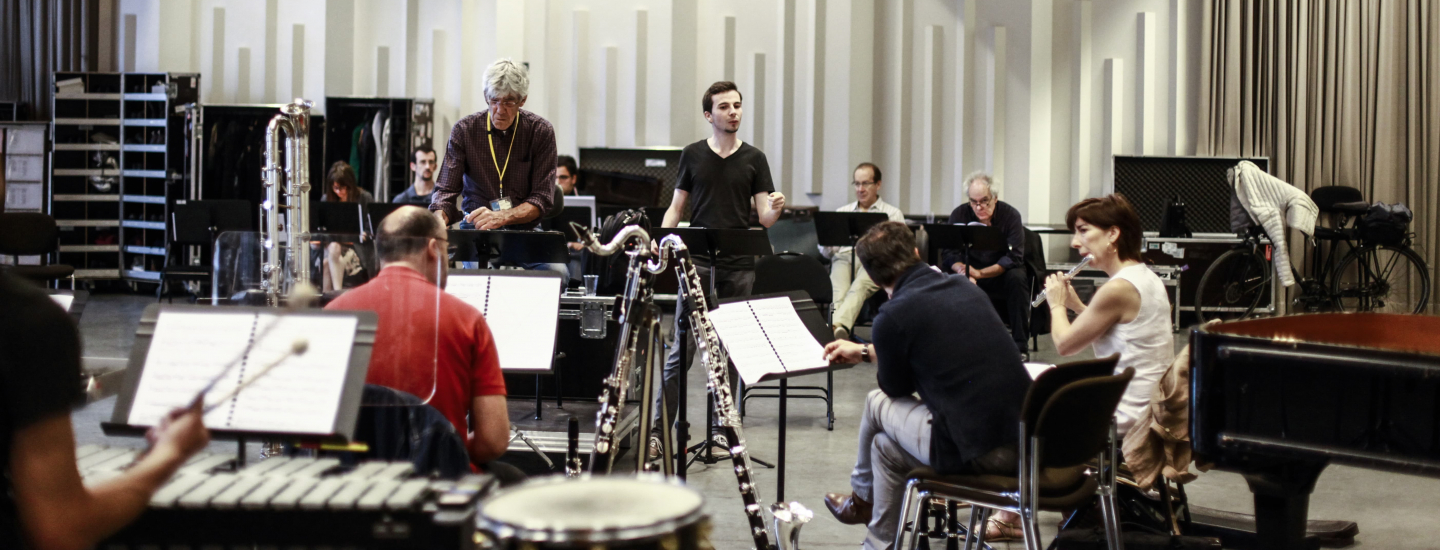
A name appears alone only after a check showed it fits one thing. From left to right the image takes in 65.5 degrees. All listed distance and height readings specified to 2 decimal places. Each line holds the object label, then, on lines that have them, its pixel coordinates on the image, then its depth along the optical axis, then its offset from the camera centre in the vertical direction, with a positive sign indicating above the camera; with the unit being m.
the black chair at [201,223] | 7.88 +0.20
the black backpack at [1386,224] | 9.08 +0.35
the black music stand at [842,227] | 7.25 +0.21
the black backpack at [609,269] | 6.17 -0.08
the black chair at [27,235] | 8.16 +0.10
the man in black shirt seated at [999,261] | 7.23 +0.00
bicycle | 8.86 -0.10
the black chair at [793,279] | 5.96 -0.11
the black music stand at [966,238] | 6.77 +0.14
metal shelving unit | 9.98 +0.77
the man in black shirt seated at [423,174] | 7.94 +0.57
